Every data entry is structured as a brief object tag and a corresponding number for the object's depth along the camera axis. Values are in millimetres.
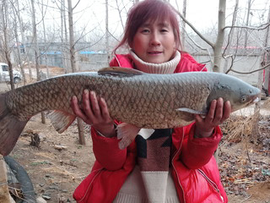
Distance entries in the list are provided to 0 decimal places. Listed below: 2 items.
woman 1629
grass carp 1542
